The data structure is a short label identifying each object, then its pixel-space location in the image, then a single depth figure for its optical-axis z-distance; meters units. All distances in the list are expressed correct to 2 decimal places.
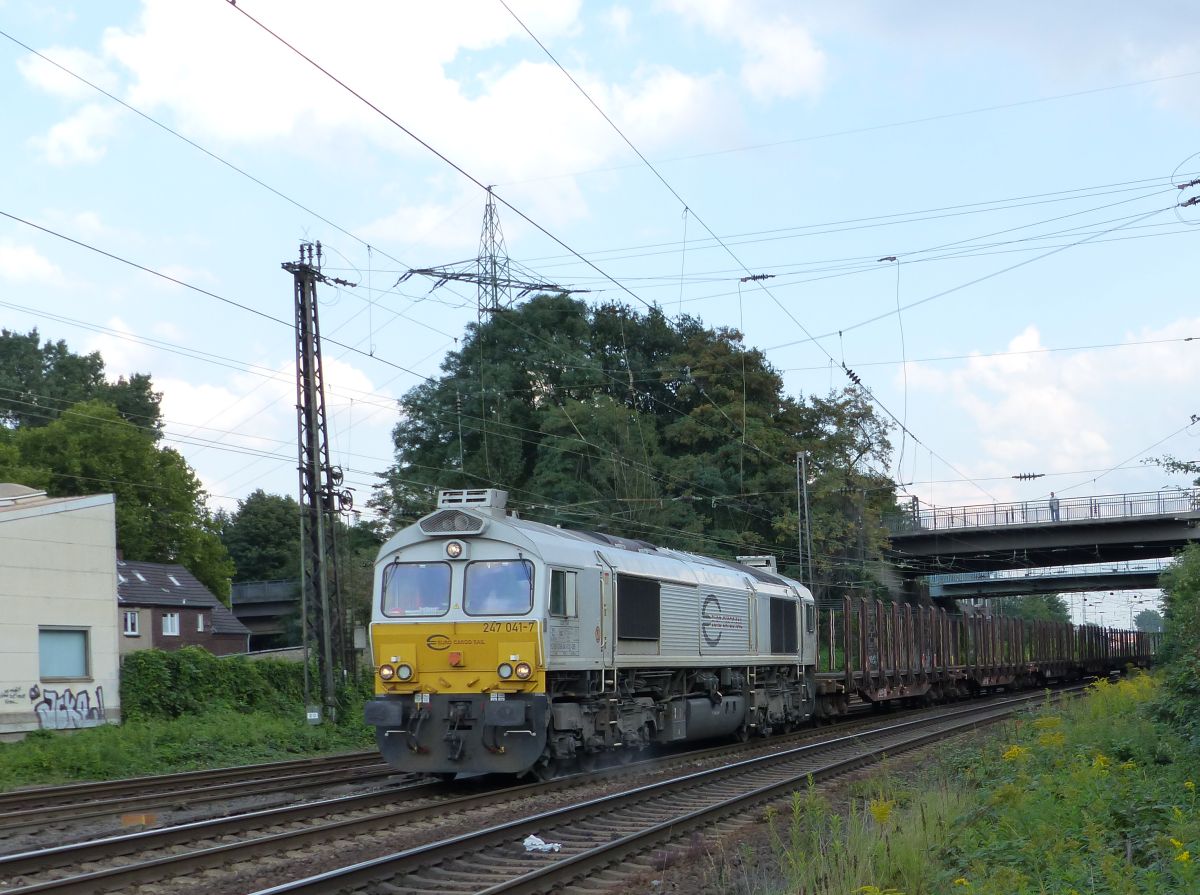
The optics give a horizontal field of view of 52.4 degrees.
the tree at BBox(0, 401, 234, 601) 60.97
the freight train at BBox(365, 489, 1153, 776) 16.38
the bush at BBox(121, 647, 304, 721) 27.38
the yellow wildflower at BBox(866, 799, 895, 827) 10.59
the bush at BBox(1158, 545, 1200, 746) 14.02
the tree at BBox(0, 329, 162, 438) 72.94
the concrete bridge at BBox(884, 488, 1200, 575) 58.41
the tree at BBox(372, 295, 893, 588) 52.41
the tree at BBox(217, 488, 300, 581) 90.31
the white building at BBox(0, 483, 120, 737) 24.75
